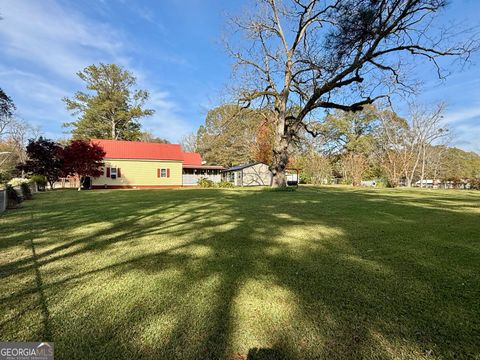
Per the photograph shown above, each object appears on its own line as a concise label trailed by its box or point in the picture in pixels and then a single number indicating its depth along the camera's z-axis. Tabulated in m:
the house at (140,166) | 22.48
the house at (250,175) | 27.97
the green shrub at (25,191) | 10.91
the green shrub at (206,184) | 23.55
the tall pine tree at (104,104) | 30.80
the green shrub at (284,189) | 14.16
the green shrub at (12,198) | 8.07
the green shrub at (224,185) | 23.64
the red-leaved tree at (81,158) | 17.16
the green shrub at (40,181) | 15.94
